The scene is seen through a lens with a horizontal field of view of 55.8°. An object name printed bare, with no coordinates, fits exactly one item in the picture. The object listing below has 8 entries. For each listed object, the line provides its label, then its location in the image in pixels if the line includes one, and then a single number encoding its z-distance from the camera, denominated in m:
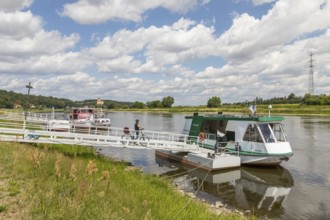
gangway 18.44
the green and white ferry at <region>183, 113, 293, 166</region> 20.09
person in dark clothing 21.76
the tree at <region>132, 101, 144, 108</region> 178.60
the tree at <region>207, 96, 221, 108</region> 145.50
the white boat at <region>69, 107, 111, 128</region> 44.55
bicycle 20.06
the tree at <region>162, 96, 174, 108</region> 174.16
